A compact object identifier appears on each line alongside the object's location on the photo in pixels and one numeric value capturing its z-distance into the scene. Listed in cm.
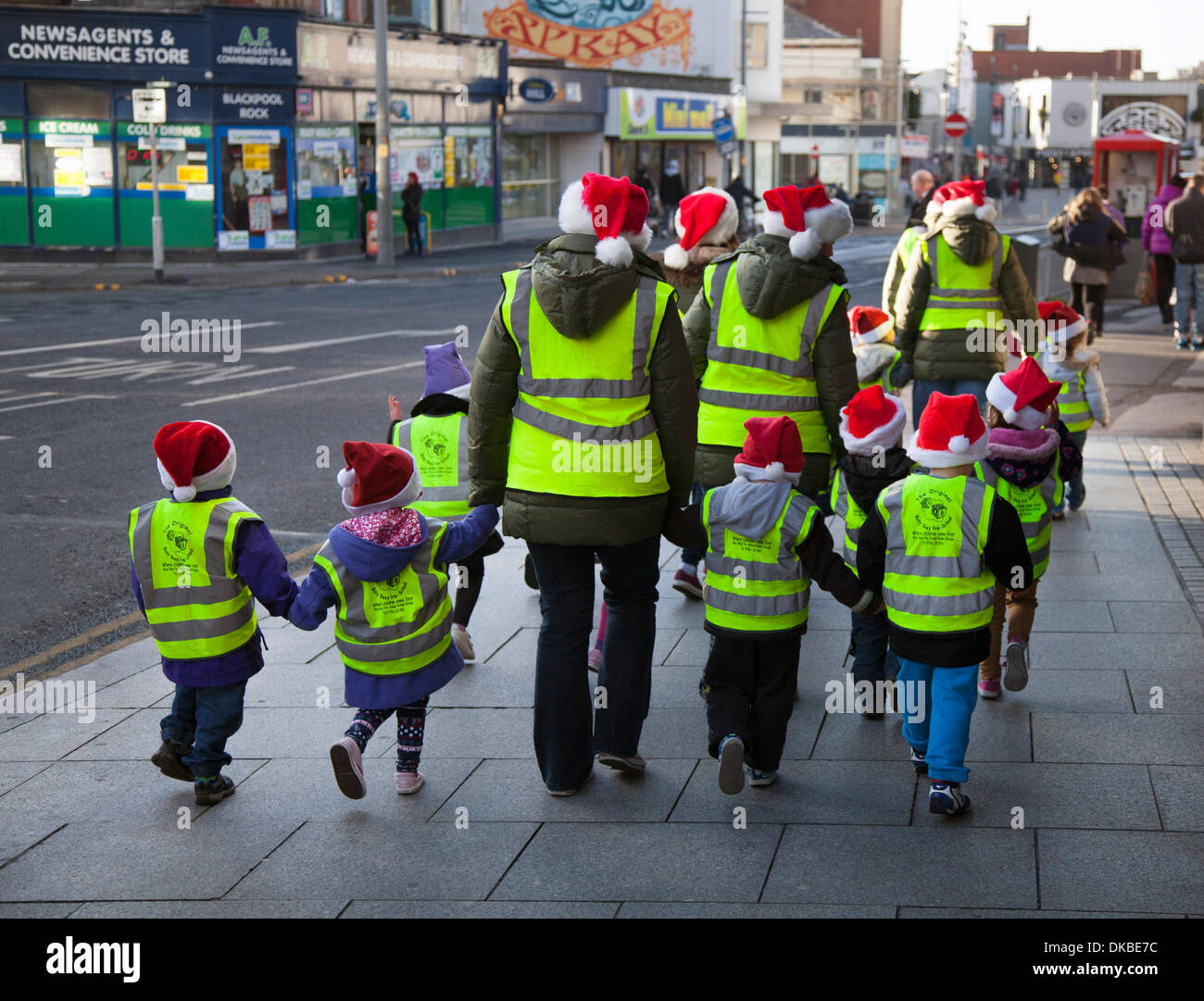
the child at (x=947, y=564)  495
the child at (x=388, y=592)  500
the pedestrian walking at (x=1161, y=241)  1745
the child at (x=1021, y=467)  606
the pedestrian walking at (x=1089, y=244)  1661
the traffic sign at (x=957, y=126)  3572
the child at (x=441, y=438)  632
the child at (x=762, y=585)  509
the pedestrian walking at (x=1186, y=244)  1658
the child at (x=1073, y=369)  871
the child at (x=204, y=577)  505
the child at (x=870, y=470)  559
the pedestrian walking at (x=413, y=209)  3459
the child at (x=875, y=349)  848
